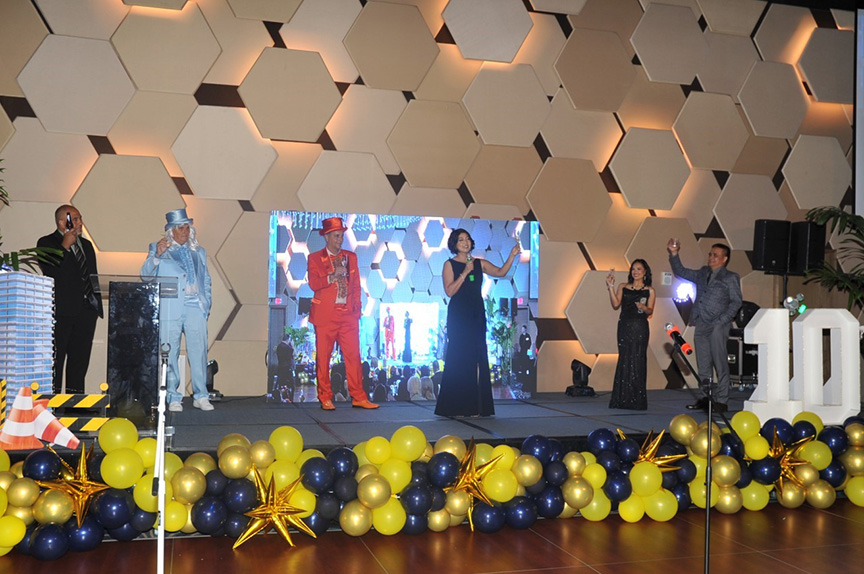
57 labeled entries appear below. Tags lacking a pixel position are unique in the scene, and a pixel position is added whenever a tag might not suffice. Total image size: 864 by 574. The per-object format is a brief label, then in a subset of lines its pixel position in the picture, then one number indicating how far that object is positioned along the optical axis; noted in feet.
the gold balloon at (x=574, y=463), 12.12
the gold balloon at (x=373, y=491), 10.67
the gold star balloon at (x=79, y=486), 10.19
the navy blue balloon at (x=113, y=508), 10.07
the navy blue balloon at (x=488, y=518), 11.23
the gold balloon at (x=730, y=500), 12.43
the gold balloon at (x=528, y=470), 11.51
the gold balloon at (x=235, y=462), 10.60
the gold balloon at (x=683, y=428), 12.86
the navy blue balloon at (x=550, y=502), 11.70
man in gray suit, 19.90
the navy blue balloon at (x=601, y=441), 12.58
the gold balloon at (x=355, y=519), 10.78
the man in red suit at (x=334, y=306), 18.66
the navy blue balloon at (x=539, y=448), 12.02
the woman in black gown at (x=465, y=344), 17.52
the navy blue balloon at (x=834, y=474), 13.11
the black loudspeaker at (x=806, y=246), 22.16
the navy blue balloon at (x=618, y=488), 11.96
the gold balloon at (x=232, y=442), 11.00
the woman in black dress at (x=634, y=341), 19.35
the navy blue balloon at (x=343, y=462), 11.13
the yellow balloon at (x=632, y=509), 11.98
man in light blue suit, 17.22
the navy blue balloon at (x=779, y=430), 13.26
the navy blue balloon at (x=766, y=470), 12.66
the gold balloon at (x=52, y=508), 9.87
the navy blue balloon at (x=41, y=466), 10.27
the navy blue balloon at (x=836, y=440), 13.38
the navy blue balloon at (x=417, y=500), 10.91
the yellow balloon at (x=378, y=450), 11.33
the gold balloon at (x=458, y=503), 11.27
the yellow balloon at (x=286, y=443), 11.35
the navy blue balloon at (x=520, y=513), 11.41
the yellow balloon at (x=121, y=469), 10.18
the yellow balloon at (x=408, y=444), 11.33
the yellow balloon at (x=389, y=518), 10.87
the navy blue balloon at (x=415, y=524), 11.05
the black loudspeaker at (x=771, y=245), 22.22
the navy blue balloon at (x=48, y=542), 9.63
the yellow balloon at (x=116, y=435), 10.84
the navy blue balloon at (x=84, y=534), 10.02
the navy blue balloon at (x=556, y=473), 11.80
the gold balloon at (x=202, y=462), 10.87
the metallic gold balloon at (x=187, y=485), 10.35
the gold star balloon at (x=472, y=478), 11.42
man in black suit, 17.30
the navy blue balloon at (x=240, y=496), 10.39
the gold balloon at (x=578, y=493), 11.76
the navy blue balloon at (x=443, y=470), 11.18
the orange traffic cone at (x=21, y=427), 11.53
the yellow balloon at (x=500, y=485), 11.28
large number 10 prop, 15.52
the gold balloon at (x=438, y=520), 11.29
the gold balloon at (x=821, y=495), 12.79
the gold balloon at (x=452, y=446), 11.75
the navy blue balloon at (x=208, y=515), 10.32
